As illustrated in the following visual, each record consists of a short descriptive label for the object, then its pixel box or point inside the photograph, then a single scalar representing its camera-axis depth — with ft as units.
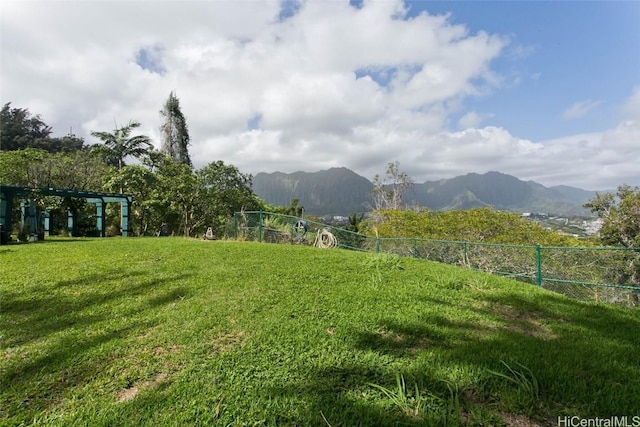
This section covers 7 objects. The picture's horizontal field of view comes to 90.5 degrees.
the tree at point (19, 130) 95.16
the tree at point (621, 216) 43.37
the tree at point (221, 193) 58.59
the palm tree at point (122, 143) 67.82
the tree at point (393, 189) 100.94
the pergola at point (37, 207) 35.04
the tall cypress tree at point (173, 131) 80.48
